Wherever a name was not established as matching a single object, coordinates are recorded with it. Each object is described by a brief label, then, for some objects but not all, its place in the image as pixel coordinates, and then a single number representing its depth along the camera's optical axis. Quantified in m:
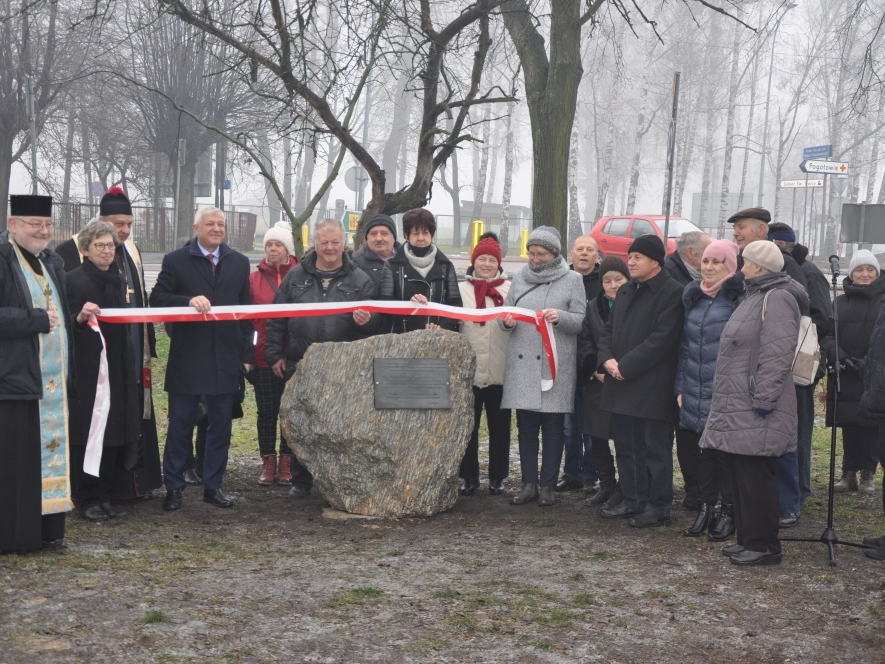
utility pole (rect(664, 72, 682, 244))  10.94
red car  24.00
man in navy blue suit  7.07
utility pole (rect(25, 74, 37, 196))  23.20
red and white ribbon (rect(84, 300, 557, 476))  6.82
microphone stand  6.07
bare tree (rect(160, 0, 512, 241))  11.03
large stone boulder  6.93
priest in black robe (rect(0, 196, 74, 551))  5.79
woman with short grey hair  6.61
